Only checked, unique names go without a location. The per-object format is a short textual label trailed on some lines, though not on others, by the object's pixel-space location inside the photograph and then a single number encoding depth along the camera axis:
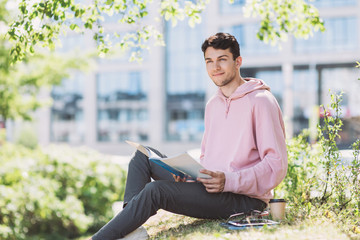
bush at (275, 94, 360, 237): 3.38
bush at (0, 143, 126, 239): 6.58
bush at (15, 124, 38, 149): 30.53
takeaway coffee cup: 3.09
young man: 2.95
